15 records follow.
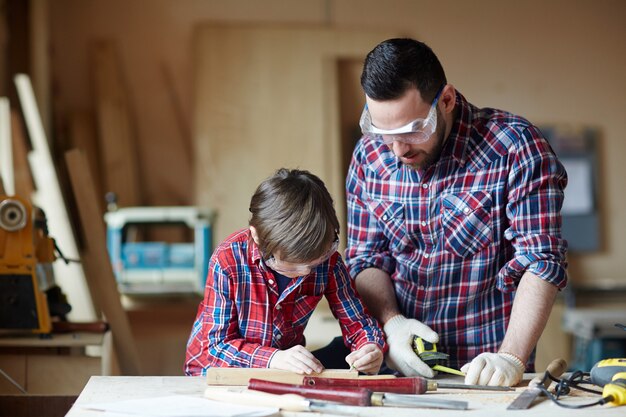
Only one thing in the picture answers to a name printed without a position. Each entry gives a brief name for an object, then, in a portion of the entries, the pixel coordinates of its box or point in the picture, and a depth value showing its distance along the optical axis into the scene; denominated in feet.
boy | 6.72
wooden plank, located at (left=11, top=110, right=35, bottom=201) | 12.64
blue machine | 15.21
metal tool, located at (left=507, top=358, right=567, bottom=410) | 5.90
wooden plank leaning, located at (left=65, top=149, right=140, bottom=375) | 10.78
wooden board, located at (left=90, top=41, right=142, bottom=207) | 17.15
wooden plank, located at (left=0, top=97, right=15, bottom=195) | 12.14
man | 6.92
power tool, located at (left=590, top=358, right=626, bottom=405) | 5.98
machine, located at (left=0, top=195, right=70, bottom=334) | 9.27
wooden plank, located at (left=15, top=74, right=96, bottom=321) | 12.87
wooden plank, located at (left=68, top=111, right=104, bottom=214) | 17.20
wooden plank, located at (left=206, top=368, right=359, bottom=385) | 6.42
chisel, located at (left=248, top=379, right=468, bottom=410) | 5.87
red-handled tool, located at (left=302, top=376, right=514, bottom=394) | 6.24
